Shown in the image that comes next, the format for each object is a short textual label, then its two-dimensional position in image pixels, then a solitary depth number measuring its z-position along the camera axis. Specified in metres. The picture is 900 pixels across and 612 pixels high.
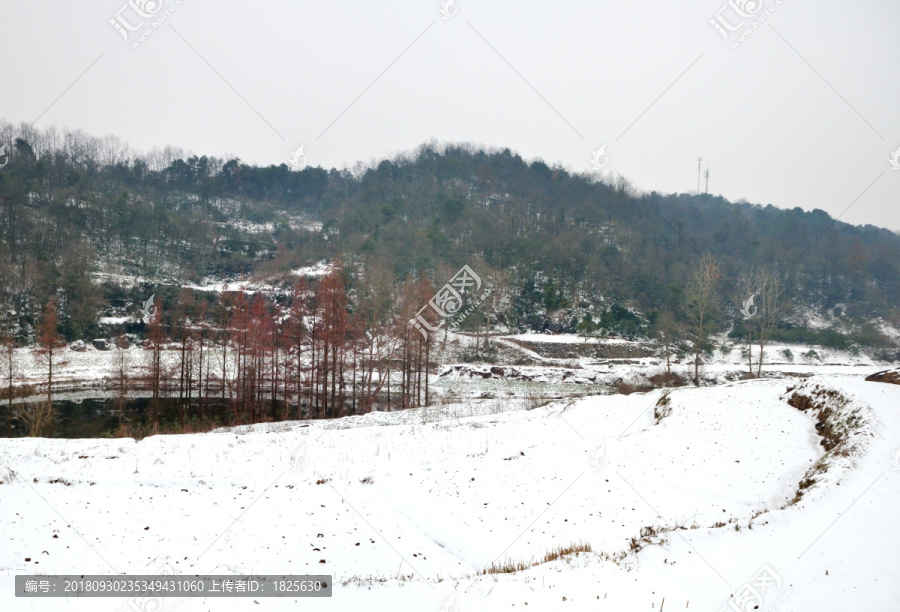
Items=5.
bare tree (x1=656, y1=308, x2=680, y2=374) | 40.69
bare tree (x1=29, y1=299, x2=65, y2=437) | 21.44
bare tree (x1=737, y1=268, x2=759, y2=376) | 57.11
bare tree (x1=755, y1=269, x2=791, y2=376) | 39.16
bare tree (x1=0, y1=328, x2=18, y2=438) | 28.71
